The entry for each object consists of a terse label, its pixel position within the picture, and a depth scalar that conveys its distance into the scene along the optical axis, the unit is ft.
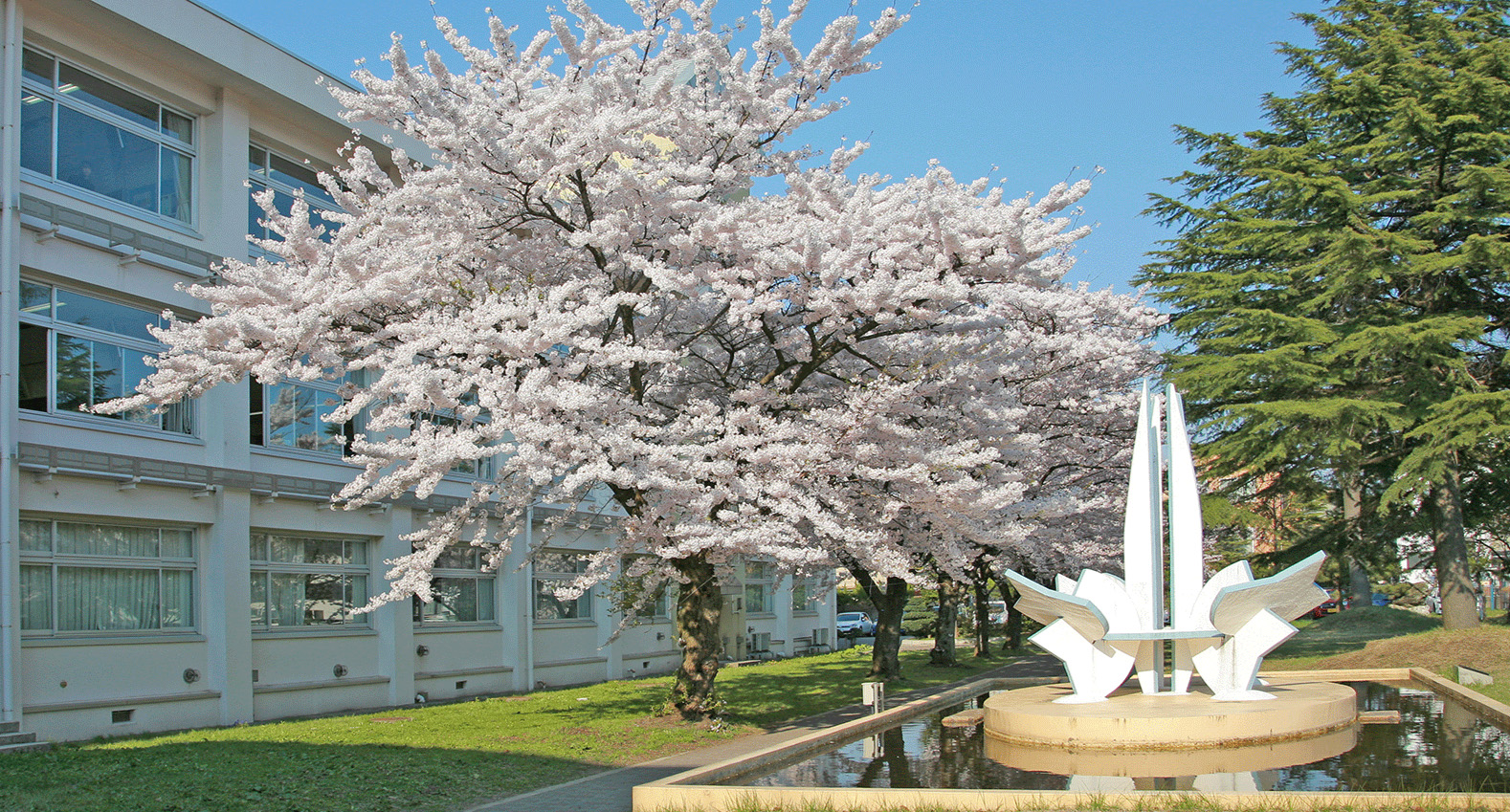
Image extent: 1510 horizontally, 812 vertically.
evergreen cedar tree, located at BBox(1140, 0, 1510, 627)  67.67
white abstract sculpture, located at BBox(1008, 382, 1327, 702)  39.88
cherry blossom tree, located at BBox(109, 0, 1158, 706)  41.16
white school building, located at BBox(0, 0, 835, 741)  48.65
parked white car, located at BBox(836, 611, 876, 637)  161.48
